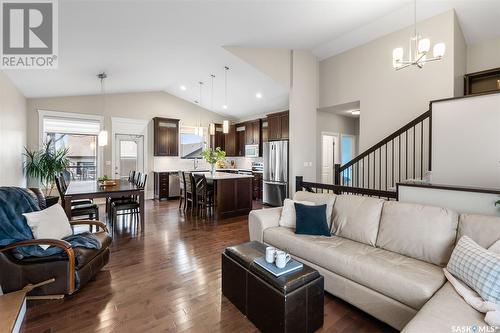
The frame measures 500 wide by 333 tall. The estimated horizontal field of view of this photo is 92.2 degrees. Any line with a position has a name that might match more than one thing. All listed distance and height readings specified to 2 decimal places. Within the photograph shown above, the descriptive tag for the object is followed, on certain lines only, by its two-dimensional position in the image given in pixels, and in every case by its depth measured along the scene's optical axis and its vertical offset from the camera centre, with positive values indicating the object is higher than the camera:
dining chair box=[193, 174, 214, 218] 5.28 -0.68
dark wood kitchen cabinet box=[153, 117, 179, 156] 7.66 +0.89
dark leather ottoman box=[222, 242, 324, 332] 1.70 -1.01
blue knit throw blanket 2.24 -0.61
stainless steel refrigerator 6.24 -0.22
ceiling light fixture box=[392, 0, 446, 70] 3.09 +1.49
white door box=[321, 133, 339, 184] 6.54 +0.26
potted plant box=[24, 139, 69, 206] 5.43 -0.01
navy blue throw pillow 2.77 -0.67
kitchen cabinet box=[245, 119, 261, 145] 7.84 +1.08
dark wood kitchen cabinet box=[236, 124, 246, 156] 8.60 +0.92
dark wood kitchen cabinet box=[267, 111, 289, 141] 6.68 +1.10
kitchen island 5.19 -0.67
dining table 3.57 -0.44
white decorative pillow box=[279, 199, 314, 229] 3.10 -0.66
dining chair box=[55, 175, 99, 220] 3.98 -0.76
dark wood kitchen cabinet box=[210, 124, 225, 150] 8.79 +0.94
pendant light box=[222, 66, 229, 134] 5.58 +1.03
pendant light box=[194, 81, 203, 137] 6.68 +1.00
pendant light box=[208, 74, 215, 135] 6.11 +0.99
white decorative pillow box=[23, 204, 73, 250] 2.42 -0.63
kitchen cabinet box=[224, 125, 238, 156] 8.86 +0.81
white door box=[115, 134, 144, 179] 7.19 +0.30
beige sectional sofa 1.56 -0.83
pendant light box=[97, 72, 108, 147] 5.05 +0.63
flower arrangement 5.66 +0.19
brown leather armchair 2.16 -0.98
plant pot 3.80 -0.59
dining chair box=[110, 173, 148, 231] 4.32 -0.74
